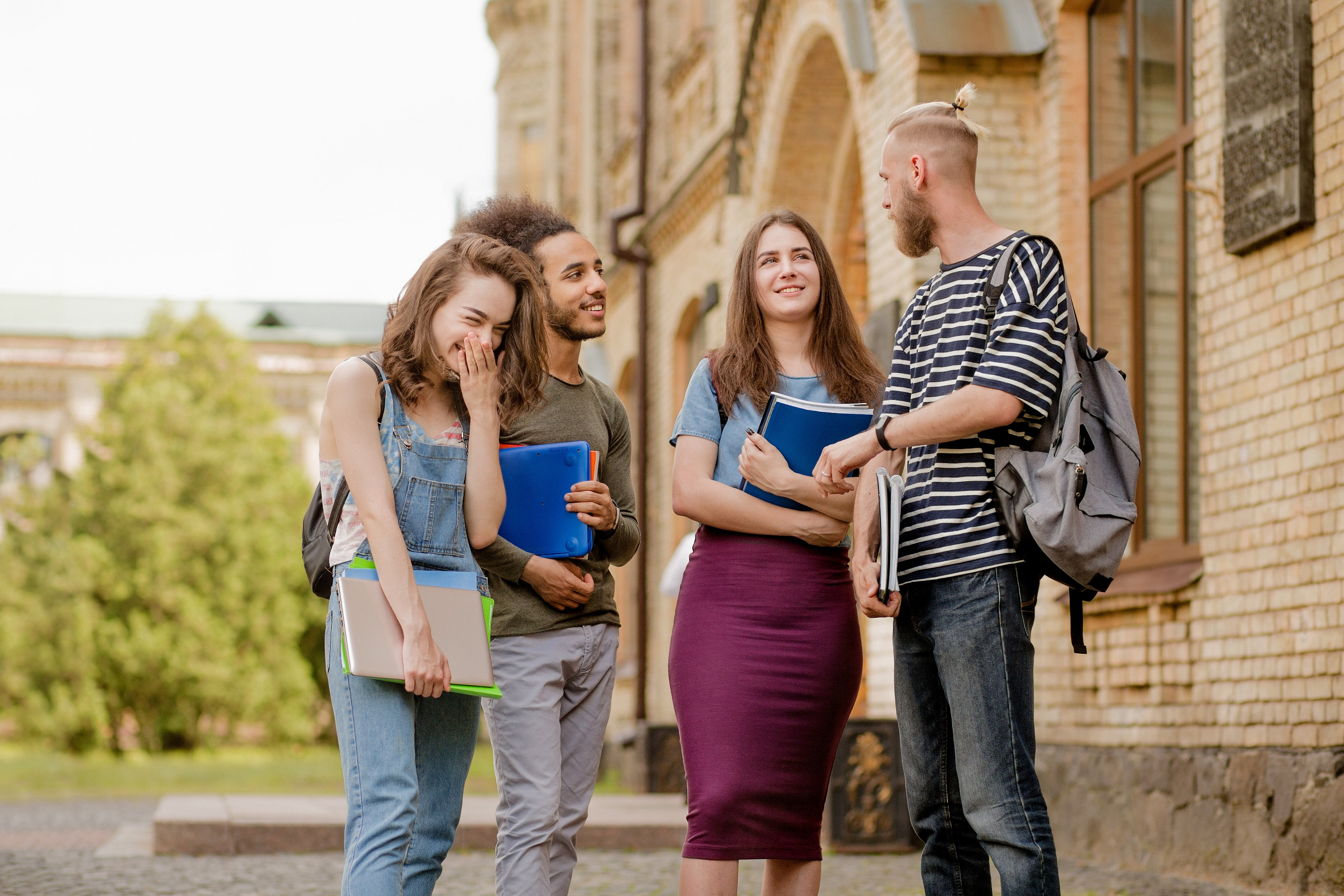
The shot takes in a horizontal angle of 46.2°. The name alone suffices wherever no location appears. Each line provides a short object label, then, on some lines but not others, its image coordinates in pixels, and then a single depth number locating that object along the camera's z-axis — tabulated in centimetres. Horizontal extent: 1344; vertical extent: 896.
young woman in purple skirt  378
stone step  883
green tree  2838
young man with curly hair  390
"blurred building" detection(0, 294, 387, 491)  4466
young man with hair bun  343
